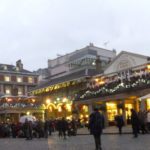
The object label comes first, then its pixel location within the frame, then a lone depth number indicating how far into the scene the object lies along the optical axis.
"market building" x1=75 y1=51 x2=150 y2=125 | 22.32
